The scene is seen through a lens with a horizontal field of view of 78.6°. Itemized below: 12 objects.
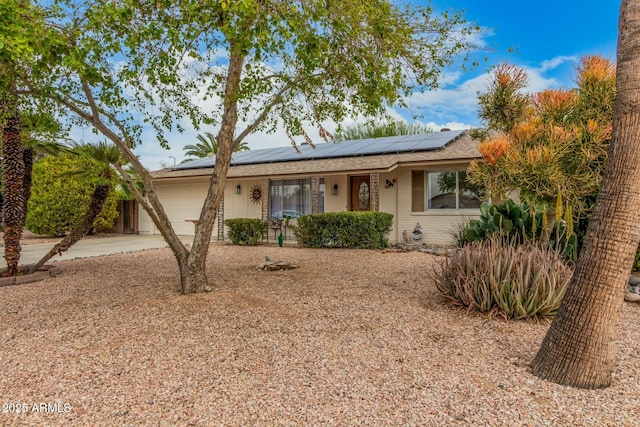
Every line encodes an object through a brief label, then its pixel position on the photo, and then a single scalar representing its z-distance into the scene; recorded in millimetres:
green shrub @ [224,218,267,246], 13836
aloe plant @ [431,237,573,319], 4680
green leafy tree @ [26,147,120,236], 16250
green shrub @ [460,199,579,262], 6613
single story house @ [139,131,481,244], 12578
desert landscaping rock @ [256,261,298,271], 8289
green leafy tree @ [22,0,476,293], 4660
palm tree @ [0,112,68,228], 6793
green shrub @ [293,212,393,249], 11883
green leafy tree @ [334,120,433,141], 31725
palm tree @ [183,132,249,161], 32191
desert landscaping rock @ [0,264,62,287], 7152
